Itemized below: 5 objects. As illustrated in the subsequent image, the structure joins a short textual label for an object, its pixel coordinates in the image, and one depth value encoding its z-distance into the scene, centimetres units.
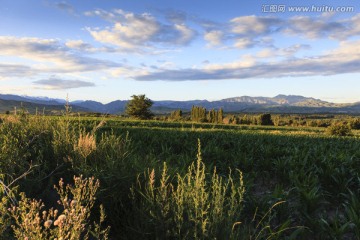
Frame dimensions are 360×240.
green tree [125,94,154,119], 5594
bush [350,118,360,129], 6128
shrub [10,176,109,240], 270
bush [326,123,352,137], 2272
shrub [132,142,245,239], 394
